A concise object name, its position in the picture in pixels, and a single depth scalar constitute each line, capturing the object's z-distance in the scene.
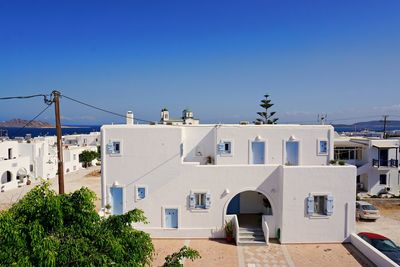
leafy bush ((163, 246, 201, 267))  7.22
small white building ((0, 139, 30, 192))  35.62
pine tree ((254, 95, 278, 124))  33.80
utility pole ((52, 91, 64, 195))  12.45
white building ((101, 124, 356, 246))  17.86
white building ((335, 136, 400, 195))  30.17
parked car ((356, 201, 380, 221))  22.47
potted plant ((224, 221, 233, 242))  18.06
